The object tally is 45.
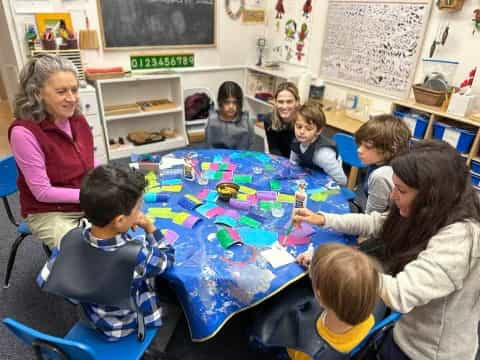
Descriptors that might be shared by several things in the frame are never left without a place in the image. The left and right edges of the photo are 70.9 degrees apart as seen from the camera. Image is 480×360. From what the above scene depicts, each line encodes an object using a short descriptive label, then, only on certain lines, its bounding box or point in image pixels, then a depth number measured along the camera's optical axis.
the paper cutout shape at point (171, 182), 1.92
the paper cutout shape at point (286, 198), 1.79
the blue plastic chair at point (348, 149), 2.50
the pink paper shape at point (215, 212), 1.64
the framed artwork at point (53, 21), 3.25
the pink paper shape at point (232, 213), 1.64
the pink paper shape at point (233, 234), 1.46
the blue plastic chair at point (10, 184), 1.92
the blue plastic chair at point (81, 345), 0.96
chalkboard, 3.71
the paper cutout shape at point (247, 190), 1.86
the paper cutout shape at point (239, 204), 1.71
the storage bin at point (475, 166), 2.62
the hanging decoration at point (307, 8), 3.99
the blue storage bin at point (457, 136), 2.62
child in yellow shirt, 0.98
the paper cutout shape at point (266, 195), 1.81
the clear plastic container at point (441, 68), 2.81
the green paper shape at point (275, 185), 1.92
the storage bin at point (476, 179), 2.64
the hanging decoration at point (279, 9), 4.41
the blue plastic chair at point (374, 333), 1.07
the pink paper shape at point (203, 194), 1.79
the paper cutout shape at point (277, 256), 1.35
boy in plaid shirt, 1.14
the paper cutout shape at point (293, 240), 1.46
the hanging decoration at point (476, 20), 2.59
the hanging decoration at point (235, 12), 4.34
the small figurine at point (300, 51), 4.23
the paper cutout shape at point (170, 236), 1.44
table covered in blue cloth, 1.24
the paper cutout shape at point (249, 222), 1.58
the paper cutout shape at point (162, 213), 1.62
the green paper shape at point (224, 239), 1.42
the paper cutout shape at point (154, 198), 1.74
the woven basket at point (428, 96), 2.79
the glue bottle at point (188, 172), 1.98
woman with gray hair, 1.63
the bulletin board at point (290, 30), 4.11
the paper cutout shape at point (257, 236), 1.45
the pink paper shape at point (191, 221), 1.55
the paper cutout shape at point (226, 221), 1.57
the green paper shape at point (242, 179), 1.98
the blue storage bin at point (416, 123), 2.90
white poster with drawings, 3.08
